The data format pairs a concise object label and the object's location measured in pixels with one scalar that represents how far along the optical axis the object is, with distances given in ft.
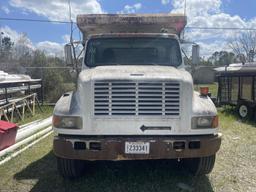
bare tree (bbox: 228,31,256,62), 86.67
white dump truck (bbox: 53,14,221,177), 8.58
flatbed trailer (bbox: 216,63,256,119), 22.54
